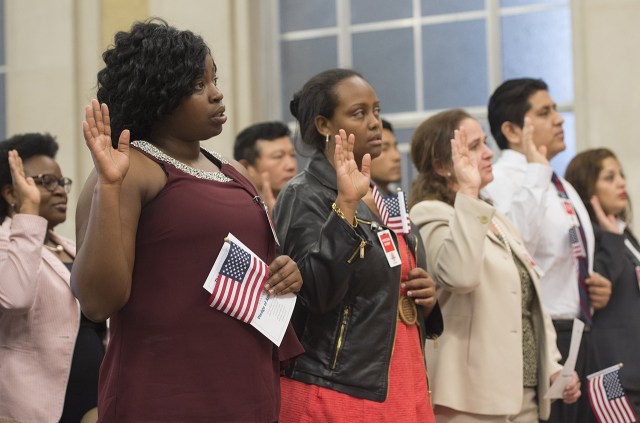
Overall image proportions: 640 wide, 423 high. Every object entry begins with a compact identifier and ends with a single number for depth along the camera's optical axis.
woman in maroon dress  4.26
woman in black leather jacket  5.56
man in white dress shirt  8.76
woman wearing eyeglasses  7.07
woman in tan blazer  6.89
